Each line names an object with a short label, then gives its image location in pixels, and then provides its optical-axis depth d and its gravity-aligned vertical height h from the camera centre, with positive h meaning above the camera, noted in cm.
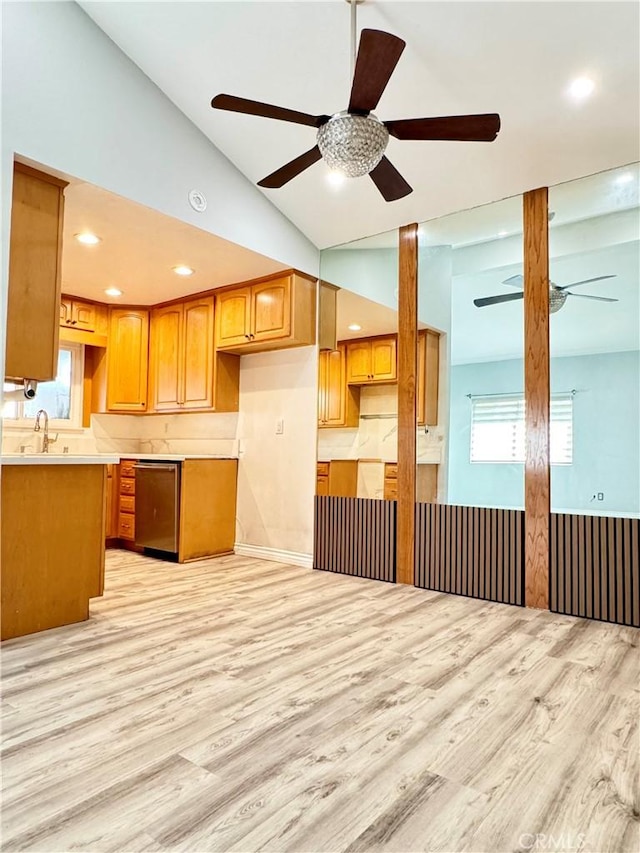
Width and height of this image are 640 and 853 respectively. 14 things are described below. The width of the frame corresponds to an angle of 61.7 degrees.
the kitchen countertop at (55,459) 247 -4
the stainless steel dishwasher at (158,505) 448 -45
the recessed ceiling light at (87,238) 358 +144
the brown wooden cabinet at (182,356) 480 +90
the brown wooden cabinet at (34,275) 269 +90
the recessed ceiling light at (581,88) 260 +182
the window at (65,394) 496 +53
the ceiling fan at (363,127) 209 +135
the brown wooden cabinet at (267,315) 421 +114
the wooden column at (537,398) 327 +37
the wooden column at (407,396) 385 +44
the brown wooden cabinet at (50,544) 252 -46
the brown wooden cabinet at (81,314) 491 +128
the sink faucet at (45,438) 461 +11
